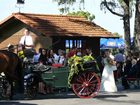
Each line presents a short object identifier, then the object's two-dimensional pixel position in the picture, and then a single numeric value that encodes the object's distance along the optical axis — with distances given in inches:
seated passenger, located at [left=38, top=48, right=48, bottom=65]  683.4
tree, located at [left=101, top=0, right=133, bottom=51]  1296.8
